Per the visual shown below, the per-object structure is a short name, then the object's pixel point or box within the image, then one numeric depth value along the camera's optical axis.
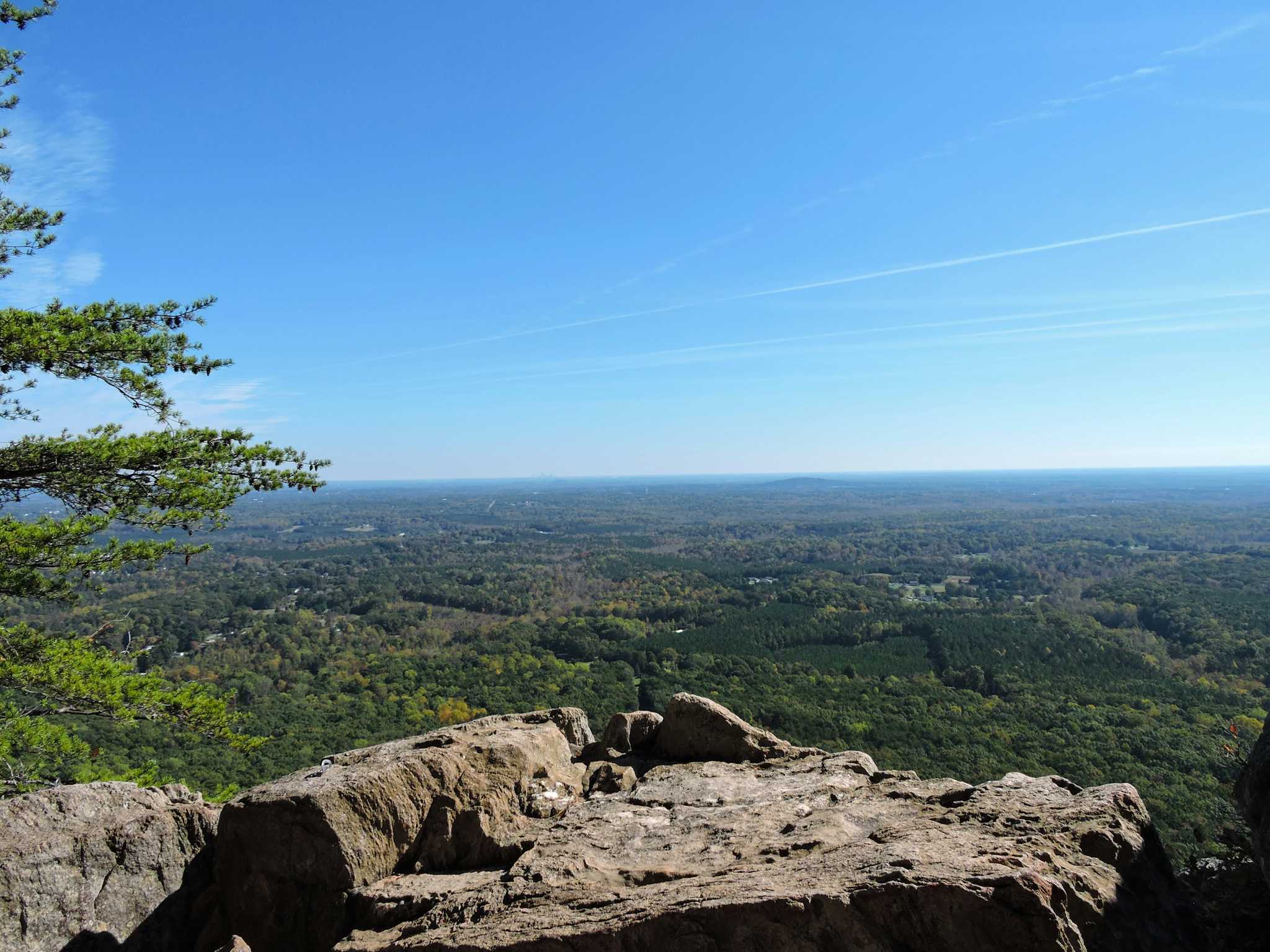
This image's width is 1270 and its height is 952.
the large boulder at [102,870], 5.91
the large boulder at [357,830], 5.95
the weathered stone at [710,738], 8.33
